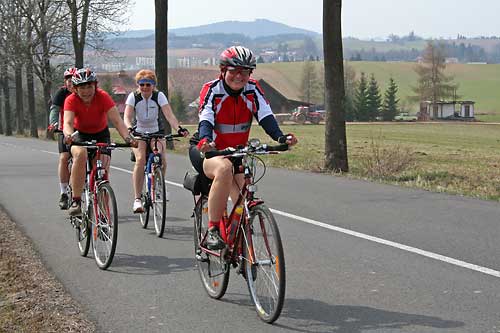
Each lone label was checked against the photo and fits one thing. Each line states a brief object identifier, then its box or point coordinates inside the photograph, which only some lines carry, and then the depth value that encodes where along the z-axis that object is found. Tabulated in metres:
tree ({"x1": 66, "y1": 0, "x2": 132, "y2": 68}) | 45.17
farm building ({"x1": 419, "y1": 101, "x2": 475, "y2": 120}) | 118.50
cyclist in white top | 10.09
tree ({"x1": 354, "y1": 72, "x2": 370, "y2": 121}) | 108.19
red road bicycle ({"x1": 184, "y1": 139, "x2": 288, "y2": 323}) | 5.30
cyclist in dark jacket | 9.77
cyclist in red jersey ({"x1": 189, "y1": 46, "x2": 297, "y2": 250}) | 5.79
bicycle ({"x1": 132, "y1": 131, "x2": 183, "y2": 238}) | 9.65
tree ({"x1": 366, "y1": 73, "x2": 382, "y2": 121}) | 109.00
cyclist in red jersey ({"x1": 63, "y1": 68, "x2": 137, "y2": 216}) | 8.11
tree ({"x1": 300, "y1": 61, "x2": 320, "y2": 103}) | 136.75
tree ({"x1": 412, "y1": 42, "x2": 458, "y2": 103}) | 122.31
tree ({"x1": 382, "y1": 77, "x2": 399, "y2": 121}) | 113.25
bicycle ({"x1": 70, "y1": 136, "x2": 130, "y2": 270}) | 7.52
